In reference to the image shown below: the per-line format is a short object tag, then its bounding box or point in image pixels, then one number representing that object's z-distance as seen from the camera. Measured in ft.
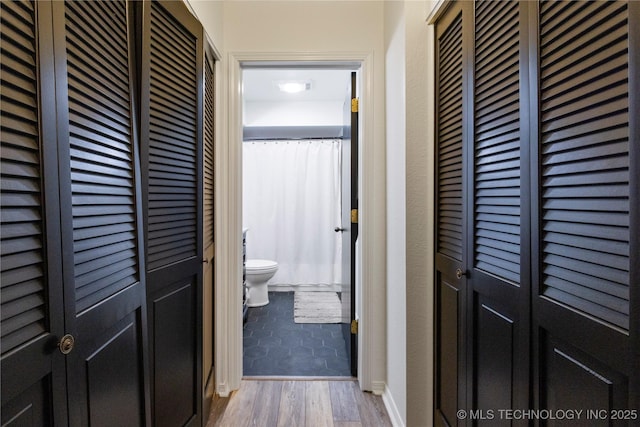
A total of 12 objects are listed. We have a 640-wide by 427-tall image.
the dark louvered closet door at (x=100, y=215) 2.48
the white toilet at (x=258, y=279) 11.73
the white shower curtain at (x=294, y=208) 14.51
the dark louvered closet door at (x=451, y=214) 4.34
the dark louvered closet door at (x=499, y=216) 3.11
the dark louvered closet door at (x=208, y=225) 6.08
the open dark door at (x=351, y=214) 7.54
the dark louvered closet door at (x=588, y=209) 2.08
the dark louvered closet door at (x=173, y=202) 4.03
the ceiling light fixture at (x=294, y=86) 12.04
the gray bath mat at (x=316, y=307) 11.14
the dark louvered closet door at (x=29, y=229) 1.96
